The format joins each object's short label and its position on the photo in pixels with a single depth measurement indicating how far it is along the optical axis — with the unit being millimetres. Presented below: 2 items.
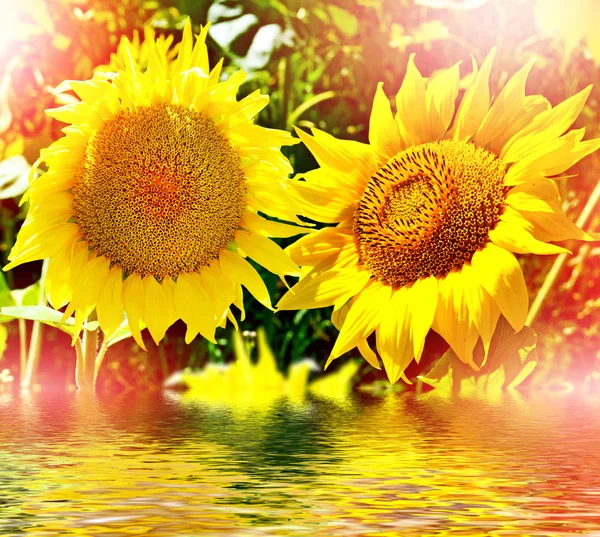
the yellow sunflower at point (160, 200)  1340
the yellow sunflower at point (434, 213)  1311
